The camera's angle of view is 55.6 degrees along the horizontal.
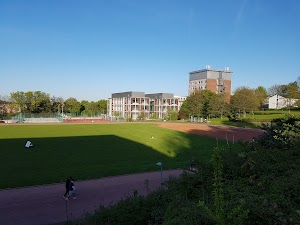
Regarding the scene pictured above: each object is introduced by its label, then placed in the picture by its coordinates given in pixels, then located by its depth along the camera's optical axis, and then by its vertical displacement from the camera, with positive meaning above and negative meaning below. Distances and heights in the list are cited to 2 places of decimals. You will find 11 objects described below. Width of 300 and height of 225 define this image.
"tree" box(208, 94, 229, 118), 77.12 +1.15
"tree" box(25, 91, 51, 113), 90.19 +2.53
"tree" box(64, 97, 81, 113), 105.94 +1.45
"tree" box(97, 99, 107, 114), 119.76 +1.64
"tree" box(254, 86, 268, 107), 94.59 +5.52
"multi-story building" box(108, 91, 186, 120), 103.56 +2.27
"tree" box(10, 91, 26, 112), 88.69 +3.31
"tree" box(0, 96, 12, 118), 88.91 +0.83
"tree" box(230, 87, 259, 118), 73.00 +2.37
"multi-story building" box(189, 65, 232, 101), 110.12 +12.05
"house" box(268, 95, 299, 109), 77.06 +2.66
